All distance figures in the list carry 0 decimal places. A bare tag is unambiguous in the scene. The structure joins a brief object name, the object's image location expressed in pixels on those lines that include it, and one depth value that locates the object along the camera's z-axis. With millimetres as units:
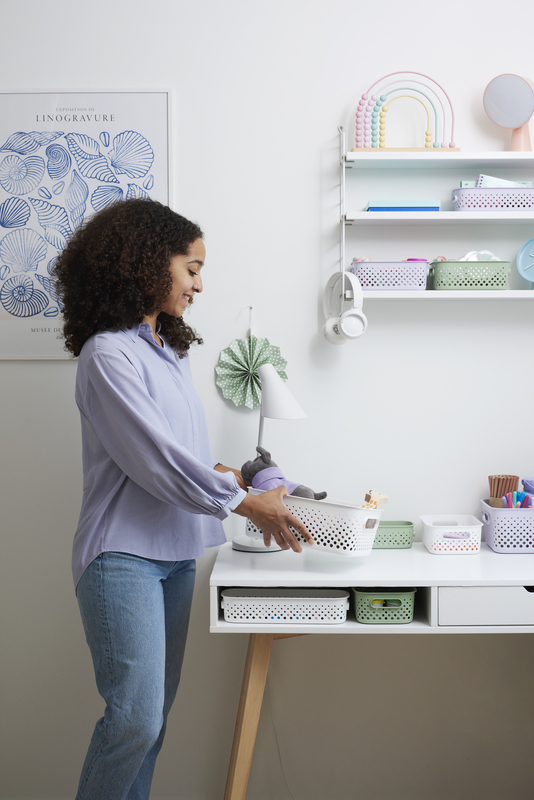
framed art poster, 1866
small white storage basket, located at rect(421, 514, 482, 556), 1718
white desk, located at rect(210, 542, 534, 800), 1472
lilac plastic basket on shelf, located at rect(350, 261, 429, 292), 1762
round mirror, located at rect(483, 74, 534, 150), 1793
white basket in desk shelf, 1485
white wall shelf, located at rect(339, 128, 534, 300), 1868
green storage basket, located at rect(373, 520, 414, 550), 1778
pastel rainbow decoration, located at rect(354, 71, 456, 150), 1773
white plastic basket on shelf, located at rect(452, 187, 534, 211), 1754
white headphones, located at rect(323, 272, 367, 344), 1734
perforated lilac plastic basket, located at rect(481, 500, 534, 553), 1733
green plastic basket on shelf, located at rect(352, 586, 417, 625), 1498
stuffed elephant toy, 1536
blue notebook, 1744
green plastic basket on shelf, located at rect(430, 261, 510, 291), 1761
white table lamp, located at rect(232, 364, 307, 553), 1671
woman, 1263
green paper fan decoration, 1884
